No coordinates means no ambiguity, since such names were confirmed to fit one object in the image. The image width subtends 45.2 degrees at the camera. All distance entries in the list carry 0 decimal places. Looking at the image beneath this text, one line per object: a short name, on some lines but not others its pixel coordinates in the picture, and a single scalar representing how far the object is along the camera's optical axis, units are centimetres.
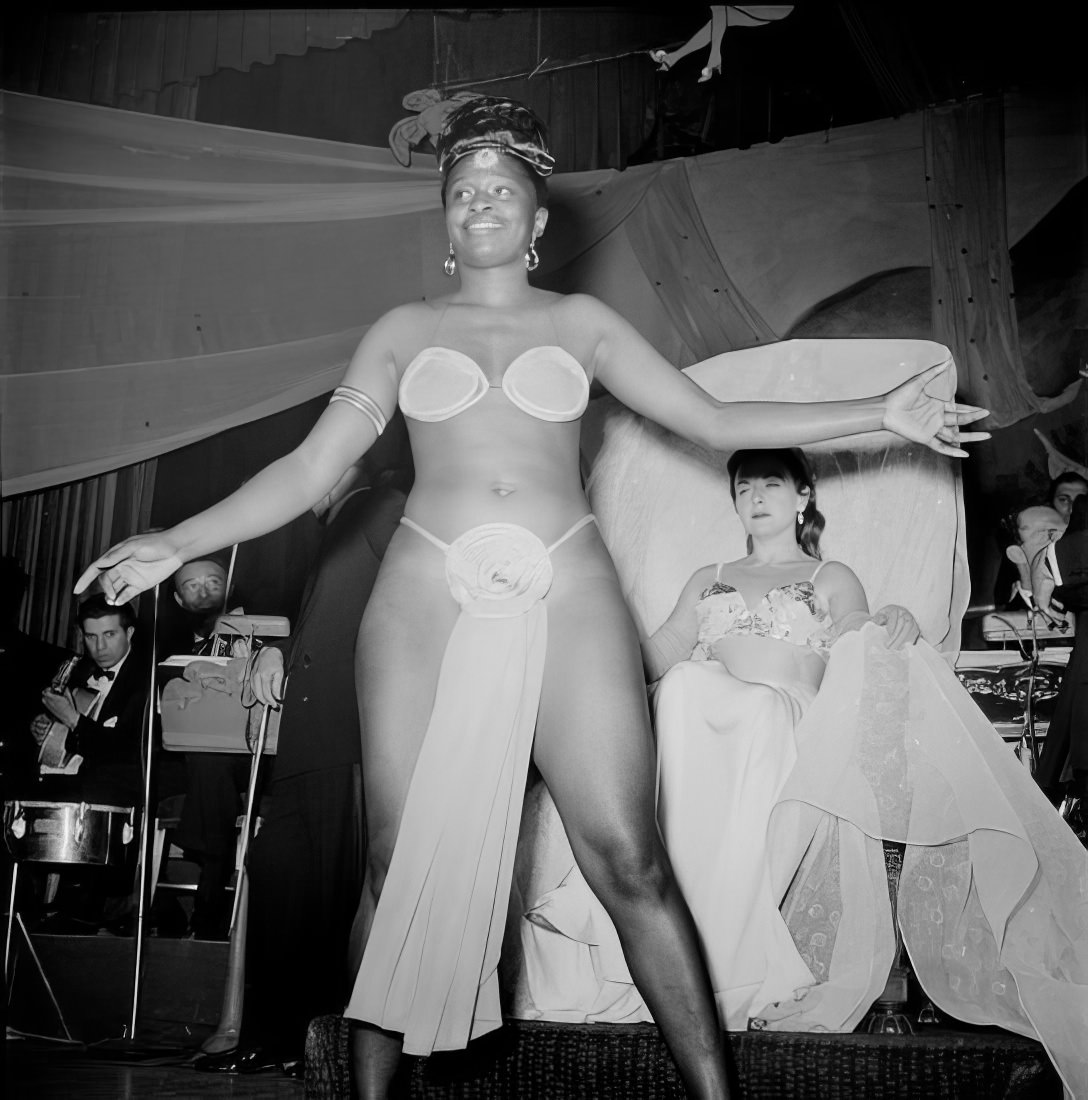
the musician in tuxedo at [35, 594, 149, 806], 364
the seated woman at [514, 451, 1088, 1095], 328
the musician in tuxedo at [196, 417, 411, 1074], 343
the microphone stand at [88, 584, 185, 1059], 346
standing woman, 316
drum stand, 353
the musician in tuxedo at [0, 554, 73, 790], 370
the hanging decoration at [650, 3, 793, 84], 404
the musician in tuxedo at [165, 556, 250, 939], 353
